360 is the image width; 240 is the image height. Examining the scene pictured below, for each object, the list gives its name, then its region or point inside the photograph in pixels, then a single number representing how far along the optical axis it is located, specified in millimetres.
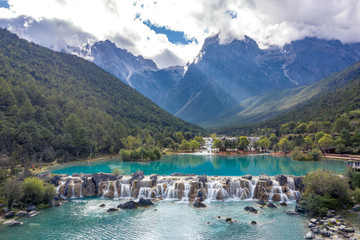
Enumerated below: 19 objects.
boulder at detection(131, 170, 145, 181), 47031
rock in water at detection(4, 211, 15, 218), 32594
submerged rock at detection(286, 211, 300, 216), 33788
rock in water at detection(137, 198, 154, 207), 39562
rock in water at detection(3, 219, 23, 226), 30816
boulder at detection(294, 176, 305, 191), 43156
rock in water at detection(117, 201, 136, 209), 37938
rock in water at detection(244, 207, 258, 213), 35531
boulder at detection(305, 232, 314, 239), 26603
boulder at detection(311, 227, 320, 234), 27505
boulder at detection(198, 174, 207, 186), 44262
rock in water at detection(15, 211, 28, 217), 33581
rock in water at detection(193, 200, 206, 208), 38131
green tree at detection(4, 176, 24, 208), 34344
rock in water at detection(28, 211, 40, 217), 34388
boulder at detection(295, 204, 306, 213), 34525
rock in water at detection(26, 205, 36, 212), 35469
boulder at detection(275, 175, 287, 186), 44012
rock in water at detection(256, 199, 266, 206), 38931
